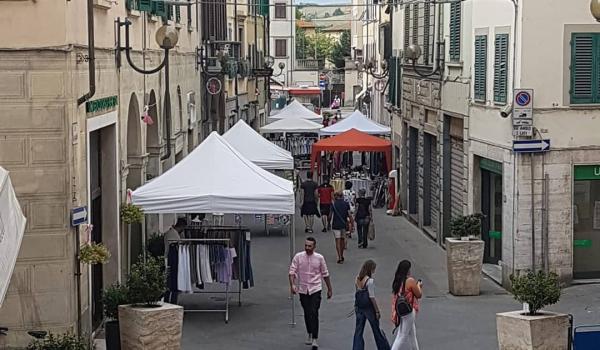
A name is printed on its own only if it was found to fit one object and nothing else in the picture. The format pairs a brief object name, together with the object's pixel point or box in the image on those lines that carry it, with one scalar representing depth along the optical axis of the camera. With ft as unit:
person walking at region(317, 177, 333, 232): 94.07
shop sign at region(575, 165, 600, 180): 62.08
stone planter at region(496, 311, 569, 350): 43.50
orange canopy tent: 103.91
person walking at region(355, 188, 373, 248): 83.76
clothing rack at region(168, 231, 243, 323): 55.21
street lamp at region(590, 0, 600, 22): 38.37
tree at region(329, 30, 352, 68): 370.00
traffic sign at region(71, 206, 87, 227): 43.04
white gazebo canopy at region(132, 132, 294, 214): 54.34
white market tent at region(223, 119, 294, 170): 91.76
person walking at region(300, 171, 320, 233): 92.48
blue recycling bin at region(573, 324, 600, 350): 37.29
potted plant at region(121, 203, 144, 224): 55.26
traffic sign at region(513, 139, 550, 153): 61.05
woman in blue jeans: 45.73
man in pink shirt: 49.37
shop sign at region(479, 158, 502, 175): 67.05
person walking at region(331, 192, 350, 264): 76.07
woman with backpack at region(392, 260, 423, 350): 44.39
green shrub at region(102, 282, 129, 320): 45.10
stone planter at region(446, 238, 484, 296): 61.57
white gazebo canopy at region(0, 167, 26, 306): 23.54
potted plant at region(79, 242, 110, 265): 43.80
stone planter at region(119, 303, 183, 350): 43.83
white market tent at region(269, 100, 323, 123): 142.41
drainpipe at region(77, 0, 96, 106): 44.86
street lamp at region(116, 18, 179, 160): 54.34
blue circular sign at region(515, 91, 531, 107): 60.90
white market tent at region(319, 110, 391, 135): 119.14
